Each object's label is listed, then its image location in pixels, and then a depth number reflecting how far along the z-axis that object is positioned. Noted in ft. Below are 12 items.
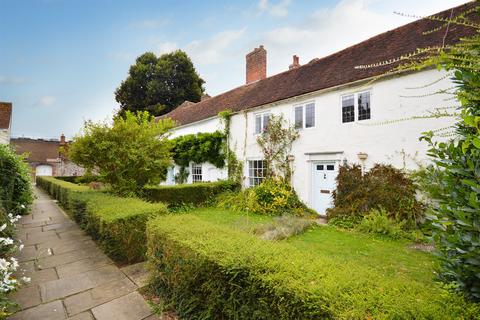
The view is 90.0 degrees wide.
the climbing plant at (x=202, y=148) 51.80
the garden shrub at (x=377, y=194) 26.73
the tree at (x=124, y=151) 27.19
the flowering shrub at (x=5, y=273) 9.07
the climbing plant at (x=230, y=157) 47.88
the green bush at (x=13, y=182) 26.21
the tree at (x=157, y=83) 106.22
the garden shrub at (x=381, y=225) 24.86
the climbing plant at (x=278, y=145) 40.11
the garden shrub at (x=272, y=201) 36.42
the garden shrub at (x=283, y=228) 24.34
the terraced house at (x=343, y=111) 28.07
